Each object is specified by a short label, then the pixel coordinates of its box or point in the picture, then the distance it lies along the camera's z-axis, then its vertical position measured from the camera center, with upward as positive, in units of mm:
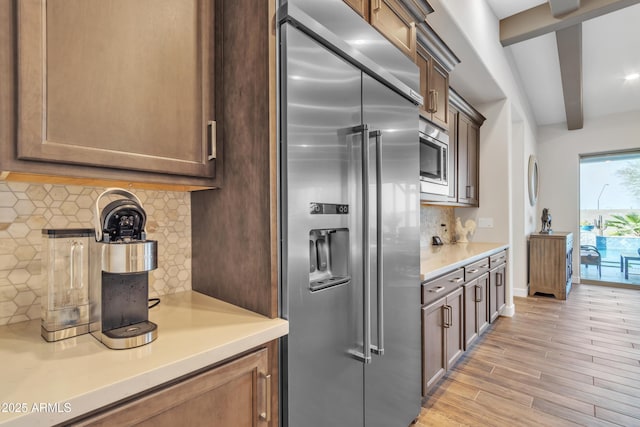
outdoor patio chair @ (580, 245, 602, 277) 5508 -763
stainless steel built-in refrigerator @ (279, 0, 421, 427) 1059 -50
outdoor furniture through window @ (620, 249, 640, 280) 5195 -775
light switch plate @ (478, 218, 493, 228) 3943 -108
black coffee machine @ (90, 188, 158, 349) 818 -168
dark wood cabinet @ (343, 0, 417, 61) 1474 +999
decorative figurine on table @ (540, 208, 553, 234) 5125 -139
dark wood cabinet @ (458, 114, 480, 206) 3479 +639
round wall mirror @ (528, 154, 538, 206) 5127 +569
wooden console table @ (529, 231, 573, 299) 4562 -743
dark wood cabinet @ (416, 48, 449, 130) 2404 +1029
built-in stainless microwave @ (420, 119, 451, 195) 2492 +473
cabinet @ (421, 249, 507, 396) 1931 -741
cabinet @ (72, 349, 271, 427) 696 -467
